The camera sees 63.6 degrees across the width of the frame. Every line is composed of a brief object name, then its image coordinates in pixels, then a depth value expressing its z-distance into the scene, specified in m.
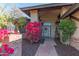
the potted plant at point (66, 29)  2.04
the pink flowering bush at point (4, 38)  0.97
